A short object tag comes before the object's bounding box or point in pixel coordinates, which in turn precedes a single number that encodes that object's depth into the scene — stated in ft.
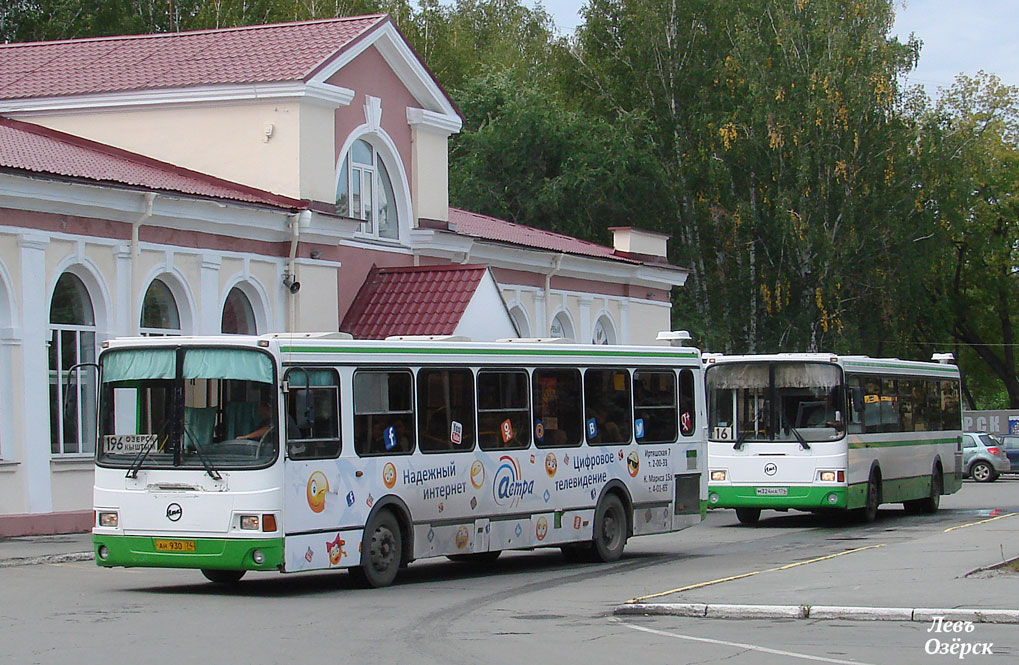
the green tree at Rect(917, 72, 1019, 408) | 229.86
